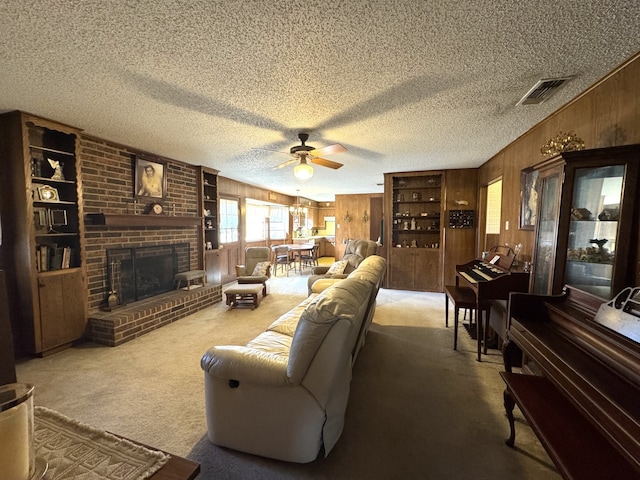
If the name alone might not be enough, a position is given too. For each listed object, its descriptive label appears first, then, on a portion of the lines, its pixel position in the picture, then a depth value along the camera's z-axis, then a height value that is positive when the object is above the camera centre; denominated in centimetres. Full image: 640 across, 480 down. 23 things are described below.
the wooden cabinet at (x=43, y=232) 267 -17
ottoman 432 -118
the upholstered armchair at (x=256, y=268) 486 -91
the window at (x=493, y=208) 489 +29
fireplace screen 355 -75
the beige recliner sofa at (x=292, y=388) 145 -95
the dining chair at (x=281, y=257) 737 -100
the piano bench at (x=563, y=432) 110 -96
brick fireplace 321 -31
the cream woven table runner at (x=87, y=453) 81 -76
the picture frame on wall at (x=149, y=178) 382 +57
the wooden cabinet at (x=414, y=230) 546 -16
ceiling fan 304 +76
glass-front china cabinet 163 +4
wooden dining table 756 -76
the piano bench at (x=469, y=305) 277 -85
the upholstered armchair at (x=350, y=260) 446 -67
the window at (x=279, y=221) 914 -4
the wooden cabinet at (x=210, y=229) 510 -19
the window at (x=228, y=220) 639 -2
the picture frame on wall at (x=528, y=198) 290 +30
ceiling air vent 200 +104
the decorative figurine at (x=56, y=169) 292 +50
